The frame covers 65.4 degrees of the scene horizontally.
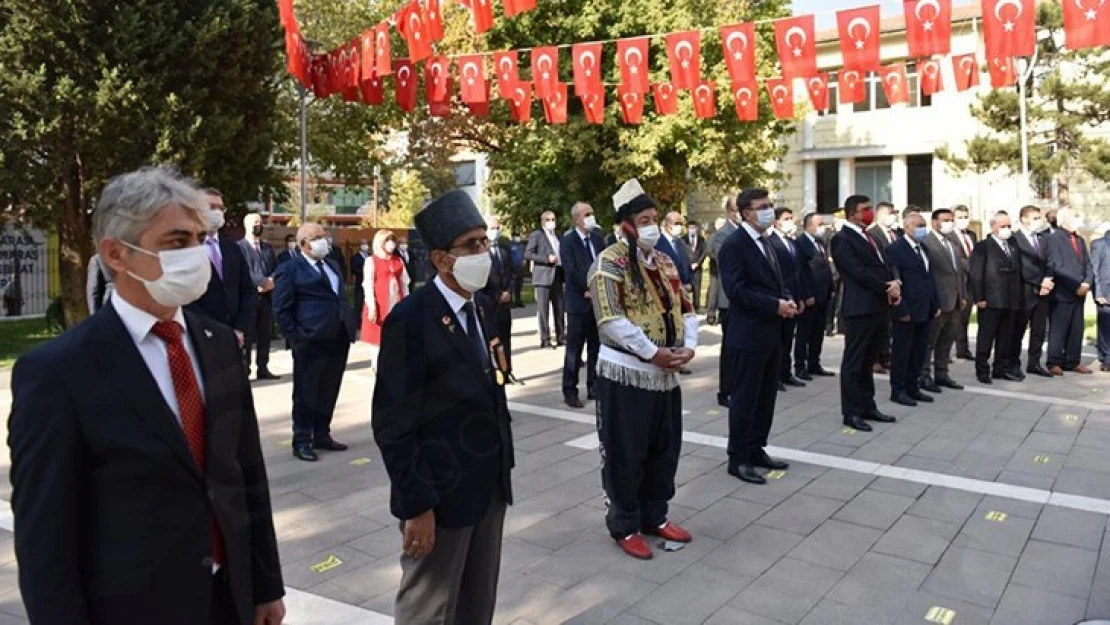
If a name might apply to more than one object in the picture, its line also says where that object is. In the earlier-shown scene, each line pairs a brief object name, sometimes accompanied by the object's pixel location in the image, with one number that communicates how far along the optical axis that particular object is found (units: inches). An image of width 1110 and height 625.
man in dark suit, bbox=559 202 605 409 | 337.7
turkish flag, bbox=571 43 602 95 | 494.0
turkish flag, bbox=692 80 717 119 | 549.3
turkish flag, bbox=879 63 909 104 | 519.5
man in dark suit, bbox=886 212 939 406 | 336.8
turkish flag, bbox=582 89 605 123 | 517.7
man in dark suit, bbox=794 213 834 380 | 412.2
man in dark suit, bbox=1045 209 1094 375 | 418.9
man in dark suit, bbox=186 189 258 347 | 239.1
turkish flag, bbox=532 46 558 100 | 502.9
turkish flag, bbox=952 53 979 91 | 488.4
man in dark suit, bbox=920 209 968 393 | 364.2
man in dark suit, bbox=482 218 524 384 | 370.3
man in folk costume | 180.4
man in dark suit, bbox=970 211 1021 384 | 402.6
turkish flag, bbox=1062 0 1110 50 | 350.0
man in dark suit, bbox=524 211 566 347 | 506.0
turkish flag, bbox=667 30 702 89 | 465.1
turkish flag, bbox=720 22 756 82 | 432.5
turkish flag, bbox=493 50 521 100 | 521.0
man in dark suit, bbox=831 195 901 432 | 302.5
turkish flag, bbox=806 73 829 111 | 521.0
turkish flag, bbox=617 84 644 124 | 535.2
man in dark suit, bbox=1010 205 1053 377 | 412.2
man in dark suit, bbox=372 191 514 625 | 114.0
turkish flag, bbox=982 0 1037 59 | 366.9
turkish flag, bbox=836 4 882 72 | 401.7
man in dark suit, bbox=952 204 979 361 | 426.6
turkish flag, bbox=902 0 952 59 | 378.0
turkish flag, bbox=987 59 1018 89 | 415.8
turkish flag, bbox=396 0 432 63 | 437.7
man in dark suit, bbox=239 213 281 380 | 394.9
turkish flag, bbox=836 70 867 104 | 482.0
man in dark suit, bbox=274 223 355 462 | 260.4
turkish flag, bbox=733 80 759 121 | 505.4
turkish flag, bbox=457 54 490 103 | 495.8
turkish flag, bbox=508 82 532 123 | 525.7
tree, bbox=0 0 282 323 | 464.8
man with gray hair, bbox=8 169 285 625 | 73.8
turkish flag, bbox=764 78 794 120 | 530.0
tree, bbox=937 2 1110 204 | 956.6
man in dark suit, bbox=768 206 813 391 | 290.5
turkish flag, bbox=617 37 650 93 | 482.9
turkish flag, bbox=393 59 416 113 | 526.6
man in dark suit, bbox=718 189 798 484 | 231.9
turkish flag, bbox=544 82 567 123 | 520.0
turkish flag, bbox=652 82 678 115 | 595.5
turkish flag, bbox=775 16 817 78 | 425.1
